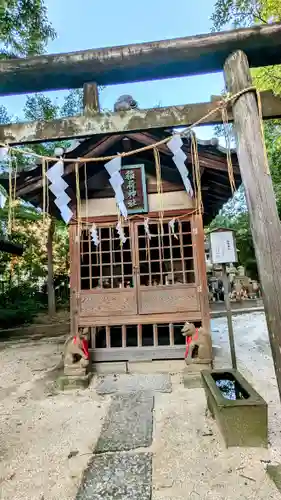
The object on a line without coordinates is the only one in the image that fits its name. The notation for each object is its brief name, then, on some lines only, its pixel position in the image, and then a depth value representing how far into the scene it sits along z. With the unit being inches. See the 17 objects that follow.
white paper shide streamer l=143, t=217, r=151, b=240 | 225.0
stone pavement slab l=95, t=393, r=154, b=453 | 122.0
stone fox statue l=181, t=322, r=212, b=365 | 193.2
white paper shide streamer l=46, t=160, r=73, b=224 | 124.8
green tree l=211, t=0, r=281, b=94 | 221.5
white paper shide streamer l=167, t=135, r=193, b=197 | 117.2
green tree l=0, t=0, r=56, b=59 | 329.4
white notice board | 224.2
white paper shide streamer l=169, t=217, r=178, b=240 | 223.8
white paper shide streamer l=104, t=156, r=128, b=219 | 129.7
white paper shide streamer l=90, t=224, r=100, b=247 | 230.4
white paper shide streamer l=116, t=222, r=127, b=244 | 226.3
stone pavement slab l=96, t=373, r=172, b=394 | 185.3
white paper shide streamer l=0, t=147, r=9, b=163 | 113.5
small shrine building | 219.1
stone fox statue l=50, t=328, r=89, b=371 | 198.5
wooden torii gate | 95.0
